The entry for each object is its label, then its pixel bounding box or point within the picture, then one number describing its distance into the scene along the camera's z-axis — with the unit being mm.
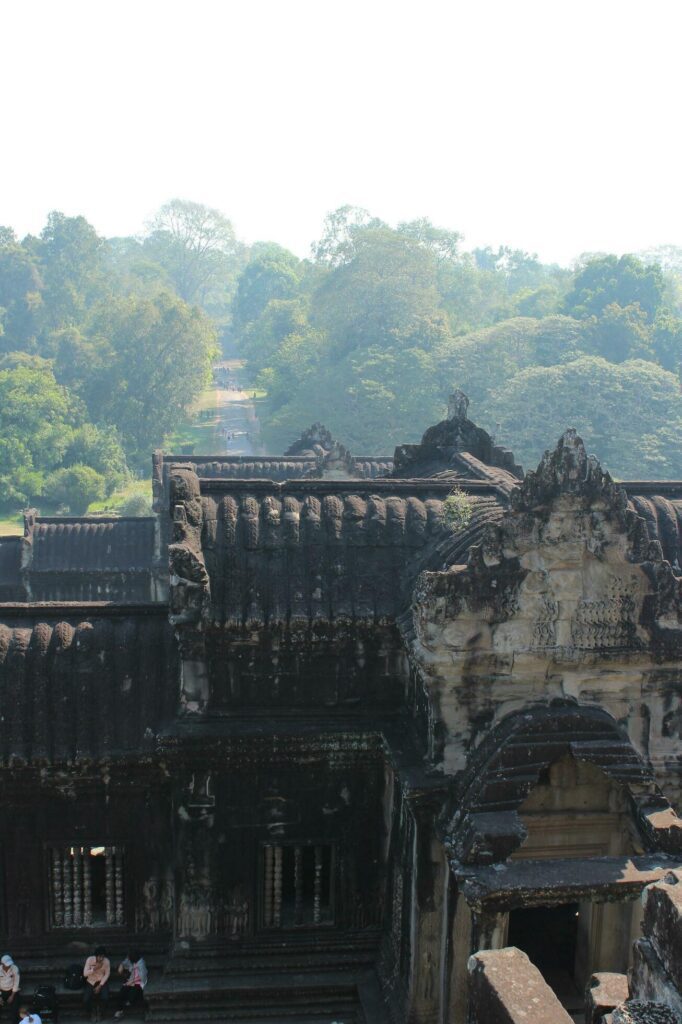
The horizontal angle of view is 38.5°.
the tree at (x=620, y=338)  69188
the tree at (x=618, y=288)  77875
